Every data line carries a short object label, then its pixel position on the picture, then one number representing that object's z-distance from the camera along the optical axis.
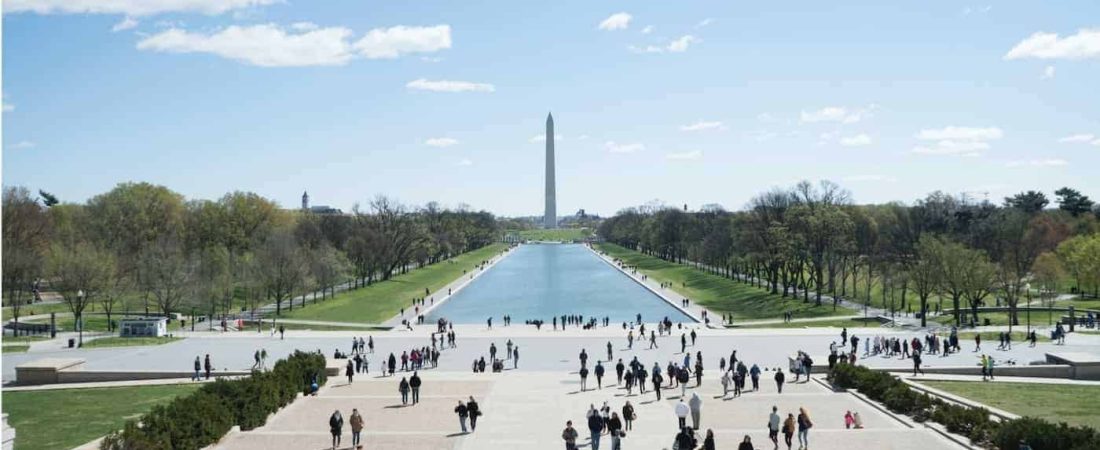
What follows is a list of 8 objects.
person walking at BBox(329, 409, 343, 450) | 21.41
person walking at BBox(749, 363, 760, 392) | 29.75
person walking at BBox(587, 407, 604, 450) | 20.61
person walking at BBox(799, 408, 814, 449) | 21.17
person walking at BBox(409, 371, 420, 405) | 27.44
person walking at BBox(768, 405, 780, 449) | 21.25
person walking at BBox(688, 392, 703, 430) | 23.25
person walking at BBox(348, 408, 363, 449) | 21.36
